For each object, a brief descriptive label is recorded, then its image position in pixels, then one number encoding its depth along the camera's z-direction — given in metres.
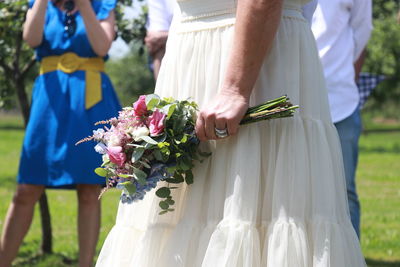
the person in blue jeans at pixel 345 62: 6.80
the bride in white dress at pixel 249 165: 3.72
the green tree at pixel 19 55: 8.46
